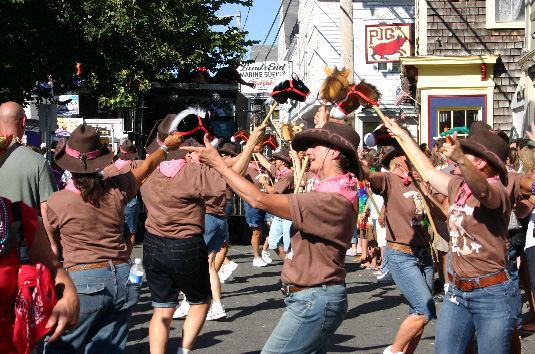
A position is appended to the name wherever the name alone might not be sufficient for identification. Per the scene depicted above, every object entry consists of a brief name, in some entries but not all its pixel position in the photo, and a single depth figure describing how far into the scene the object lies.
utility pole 13.08
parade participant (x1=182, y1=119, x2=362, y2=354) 3.93
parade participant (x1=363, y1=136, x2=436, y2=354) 6.08
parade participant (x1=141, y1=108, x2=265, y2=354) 5.93
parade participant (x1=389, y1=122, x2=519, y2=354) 4.29
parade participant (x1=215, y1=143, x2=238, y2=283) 9.26
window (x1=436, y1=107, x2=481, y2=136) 18.18
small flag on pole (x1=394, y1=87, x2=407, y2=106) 19.49
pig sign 27.03
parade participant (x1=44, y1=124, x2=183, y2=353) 4.44
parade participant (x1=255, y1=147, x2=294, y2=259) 10.21
